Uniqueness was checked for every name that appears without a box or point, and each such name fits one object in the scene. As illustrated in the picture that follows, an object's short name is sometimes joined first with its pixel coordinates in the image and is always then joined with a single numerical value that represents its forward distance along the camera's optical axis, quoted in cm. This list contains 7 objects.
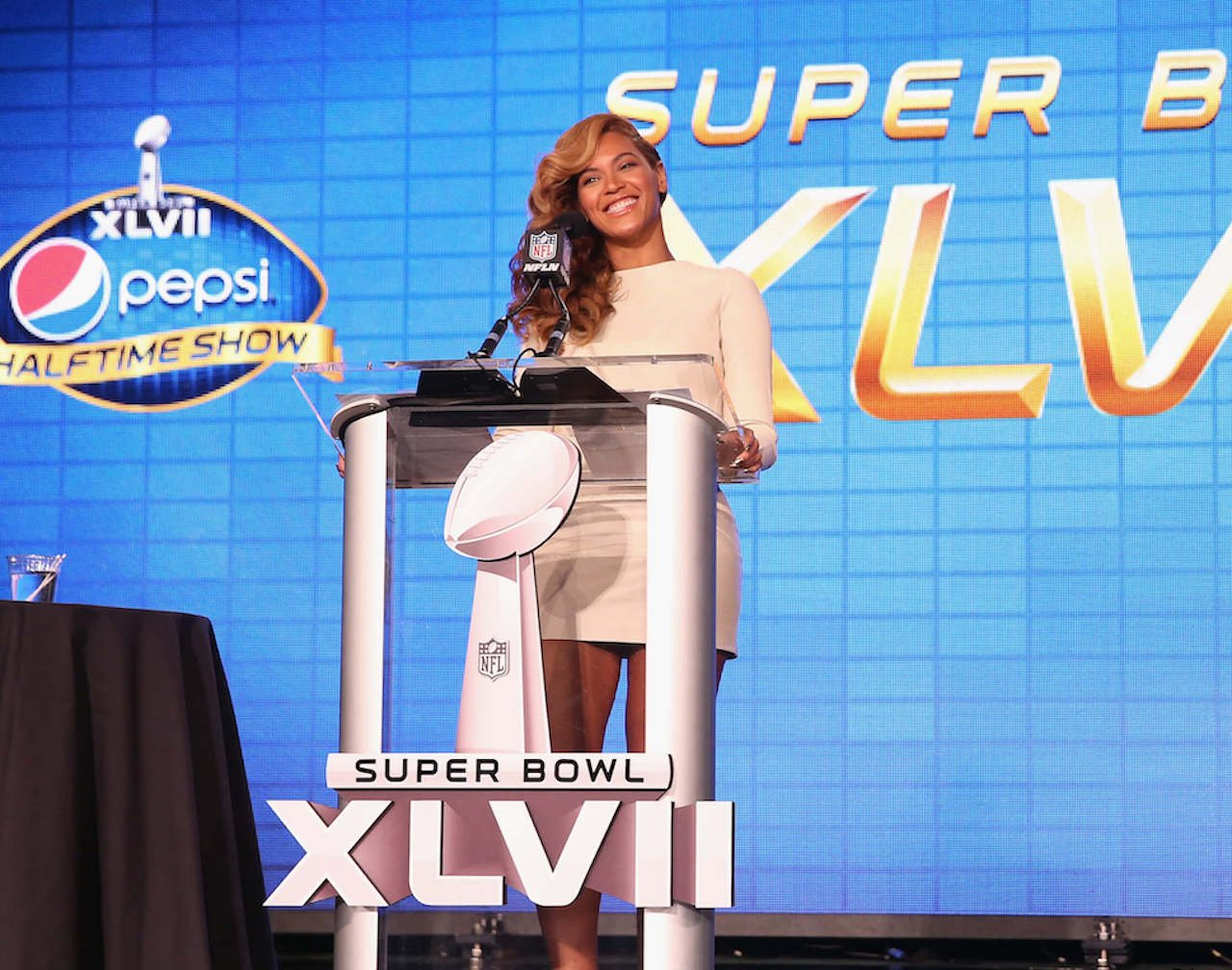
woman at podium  1043
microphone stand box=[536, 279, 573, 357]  1060
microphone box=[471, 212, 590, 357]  1067
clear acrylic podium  1037
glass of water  1123
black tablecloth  1079
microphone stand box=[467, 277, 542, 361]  1047
